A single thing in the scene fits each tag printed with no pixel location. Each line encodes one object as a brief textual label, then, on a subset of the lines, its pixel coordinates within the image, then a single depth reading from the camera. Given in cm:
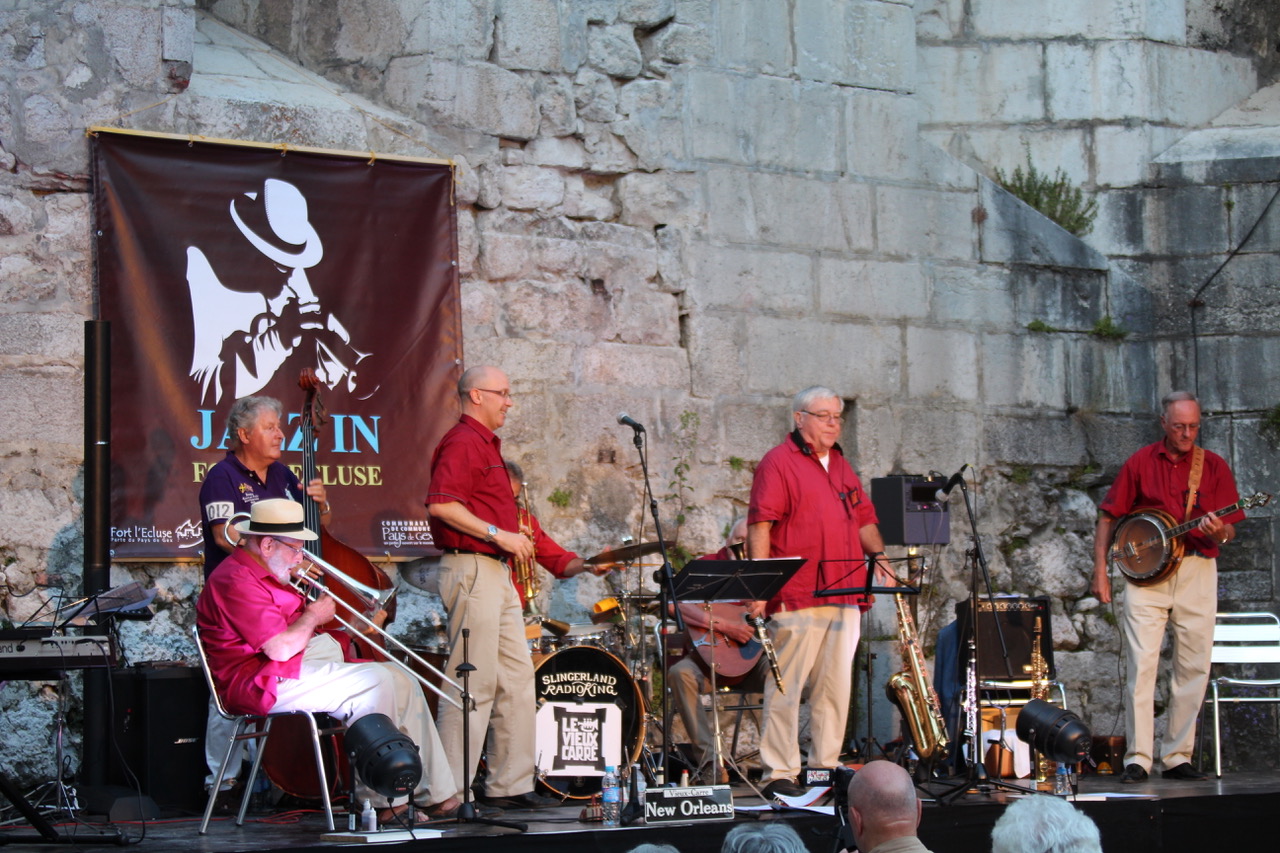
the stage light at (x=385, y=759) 1087
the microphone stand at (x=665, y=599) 1317
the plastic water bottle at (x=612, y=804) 1224
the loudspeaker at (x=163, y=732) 1357
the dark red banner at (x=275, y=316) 1534
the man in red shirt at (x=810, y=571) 1429
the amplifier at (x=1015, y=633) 1692
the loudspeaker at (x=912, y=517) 1744
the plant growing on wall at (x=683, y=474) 1756
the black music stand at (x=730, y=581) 1325
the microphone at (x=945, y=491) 1424
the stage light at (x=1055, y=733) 1284
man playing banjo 1619
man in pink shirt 1180
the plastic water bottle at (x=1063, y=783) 1349
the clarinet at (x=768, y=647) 1419
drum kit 1458
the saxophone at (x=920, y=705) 1534
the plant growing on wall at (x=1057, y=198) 2019
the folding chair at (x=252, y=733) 1172
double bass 1300
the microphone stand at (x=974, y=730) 1328
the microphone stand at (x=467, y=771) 1184
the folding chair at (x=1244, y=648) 1673
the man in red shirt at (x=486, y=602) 1327
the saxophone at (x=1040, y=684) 1597
